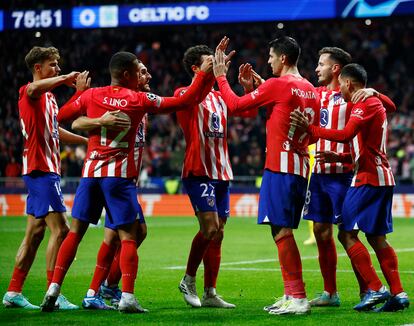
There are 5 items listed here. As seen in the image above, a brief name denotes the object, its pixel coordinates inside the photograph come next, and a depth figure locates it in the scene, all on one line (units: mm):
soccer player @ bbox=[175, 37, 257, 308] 17687
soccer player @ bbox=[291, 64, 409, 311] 16625
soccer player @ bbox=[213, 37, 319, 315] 16109
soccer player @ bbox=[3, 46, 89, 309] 17391
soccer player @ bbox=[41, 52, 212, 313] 16031
